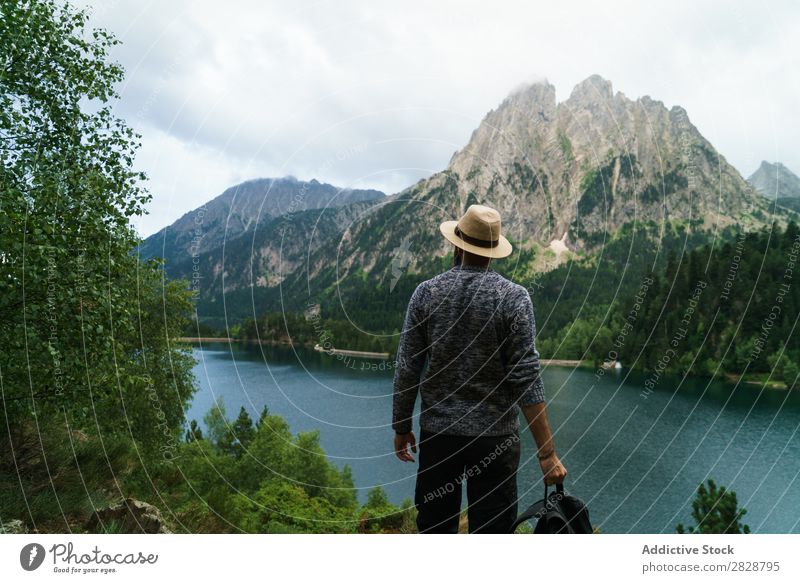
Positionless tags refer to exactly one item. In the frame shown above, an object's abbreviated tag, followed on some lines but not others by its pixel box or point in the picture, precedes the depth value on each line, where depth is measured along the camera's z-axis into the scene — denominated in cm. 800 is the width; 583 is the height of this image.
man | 335
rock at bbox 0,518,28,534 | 489
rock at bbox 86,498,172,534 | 494
